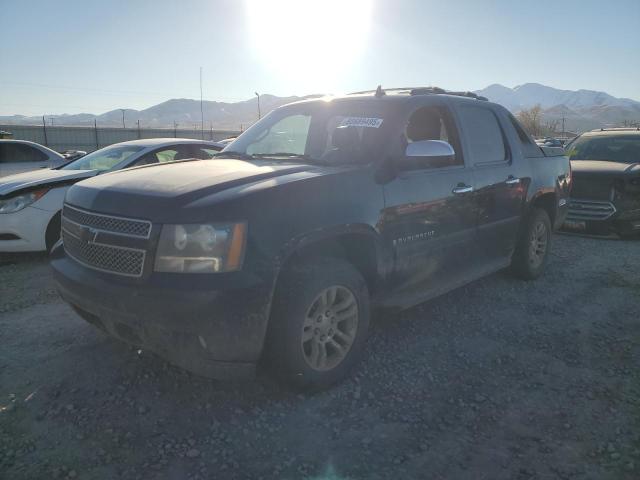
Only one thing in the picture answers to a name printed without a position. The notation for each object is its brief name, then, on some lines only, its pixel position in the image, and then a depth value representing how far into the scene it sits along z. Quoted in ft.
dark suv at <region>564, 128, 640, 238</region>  25.29
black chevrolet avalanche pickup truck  8.42
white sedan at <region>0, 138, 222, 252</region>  18.95
